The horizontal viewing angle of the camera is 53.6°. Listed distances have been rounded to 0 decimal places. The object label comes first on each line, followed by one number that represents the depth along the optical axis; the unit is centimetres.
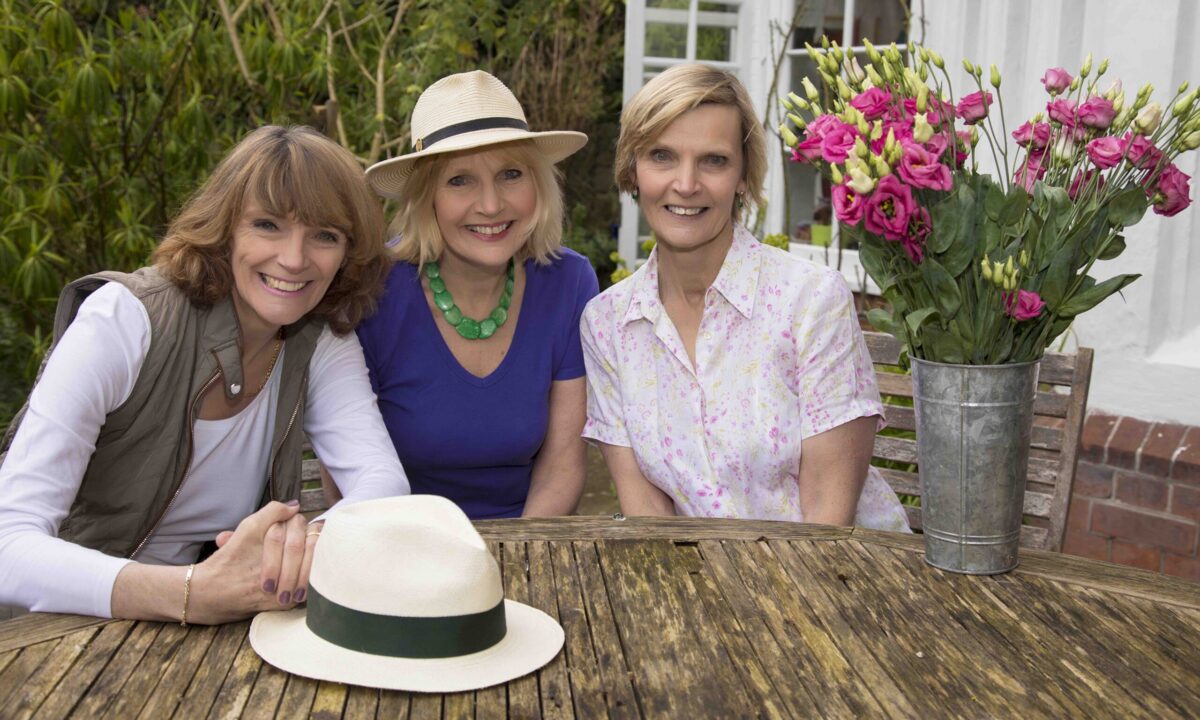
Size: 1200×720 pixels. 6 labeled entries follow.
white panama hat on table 152
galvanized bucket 178
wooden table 147
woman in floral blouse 246
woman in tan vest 193
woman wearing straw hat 270
